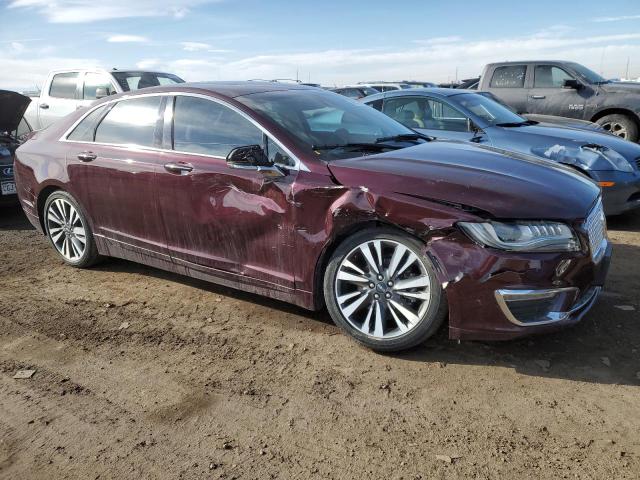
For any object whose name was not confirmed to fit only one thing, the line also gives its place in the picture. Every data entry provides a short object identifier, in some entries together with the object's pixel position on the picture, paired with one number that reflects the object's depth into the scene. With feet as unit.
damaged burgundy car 9.53
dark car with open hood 22.06
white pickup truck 32.35
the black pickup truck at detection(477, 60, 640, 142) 30.32
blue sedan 18.76
